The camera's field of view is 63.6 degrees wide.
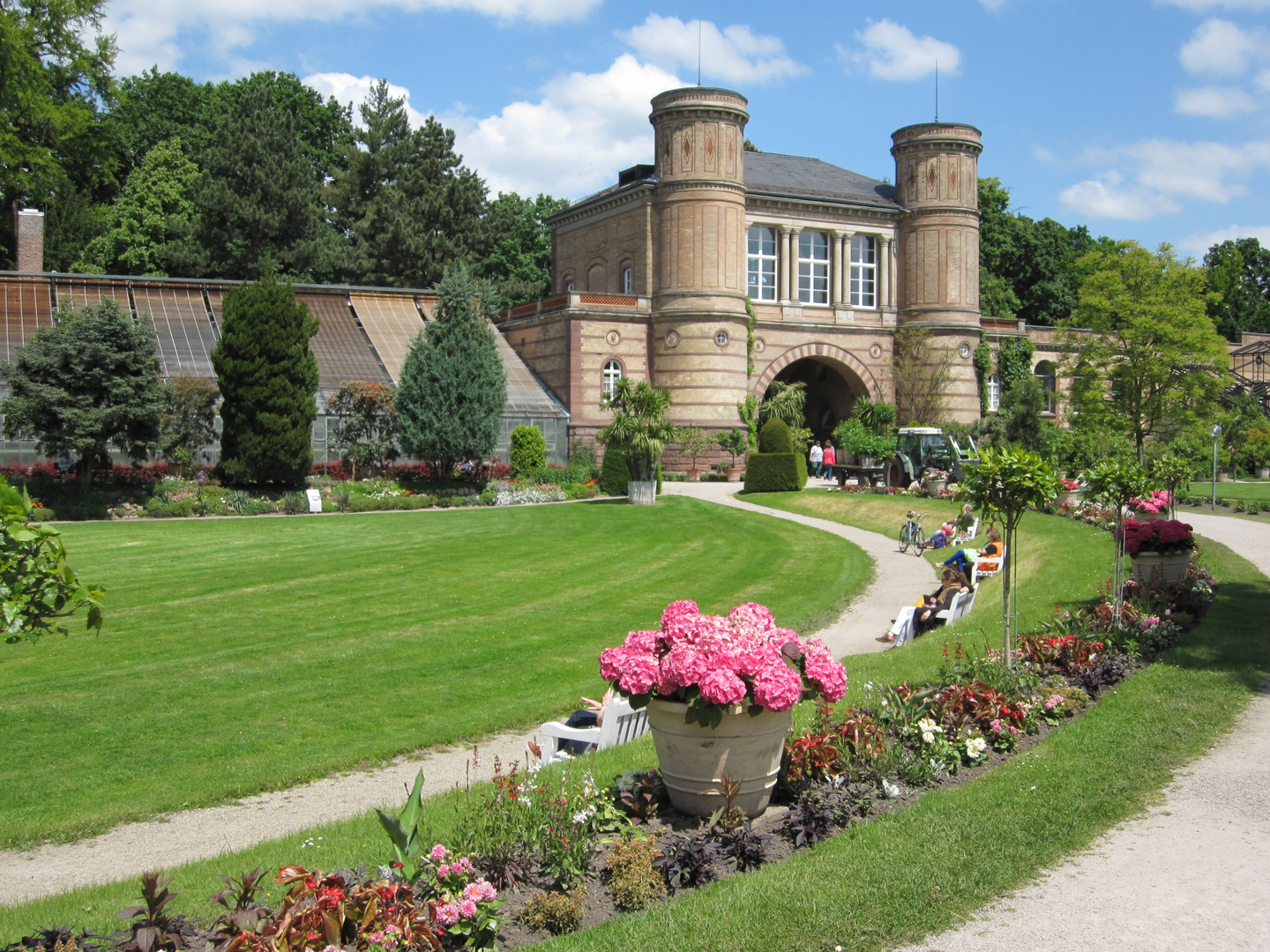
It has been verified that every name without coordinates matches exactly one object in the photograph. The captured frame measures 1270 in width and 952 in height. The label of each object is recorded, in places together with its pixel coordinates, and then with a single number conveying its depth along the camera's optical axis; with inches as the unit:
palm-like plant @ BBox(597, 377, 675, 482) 1178.0
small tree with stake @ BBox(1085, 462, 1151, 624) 435.8
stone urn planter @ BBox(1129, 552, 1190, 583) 499.5
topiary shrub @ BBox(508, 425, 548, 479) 1491.1
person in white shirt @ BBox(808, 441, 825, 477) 1621.6
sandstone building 1631.4
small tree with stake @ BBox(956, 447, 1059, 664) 352.5
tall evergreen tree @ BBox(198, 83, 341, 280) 1914.4
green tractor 1283.2
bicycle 869.8
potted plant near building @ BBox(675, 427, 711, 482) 1578.5
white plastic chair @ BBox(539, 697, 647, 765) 324.6
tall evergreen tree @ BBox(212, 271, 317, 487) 1156.5
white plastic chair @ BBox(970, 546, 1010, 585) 661.9
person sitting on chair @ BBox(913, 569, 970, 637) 524.1
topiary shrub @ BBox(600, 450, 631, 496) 1278.3
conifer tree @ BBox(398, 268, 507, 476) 1307.8
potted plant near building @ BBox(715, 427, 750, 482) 1614.1
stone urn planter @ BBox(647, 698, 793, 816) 227.9
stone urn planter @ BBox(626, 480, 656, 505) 1197.1
